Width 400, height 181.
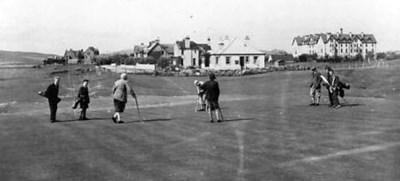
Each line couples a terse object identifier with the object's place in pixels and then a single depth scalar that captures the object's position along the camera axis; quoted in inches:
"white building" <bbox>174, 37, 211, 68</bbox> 4329.2
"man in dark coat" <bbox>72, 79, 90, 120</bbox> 851.4
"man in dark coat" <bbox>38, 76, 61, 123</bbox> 830.5
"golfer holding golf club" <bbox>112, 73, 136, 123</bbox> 783.1
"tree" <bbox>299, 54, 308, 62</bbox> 5073.8
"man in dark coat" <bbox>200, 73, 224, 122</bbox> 772.6
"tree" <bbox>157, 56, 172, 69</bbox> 4129.4
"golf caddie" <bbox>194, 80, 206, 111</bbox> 976.9
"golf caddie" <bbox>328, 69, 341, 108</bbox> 960.8
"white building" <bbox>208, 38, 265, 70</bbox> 3663.9
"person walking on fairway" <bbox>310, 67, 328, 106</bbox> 1018.1
